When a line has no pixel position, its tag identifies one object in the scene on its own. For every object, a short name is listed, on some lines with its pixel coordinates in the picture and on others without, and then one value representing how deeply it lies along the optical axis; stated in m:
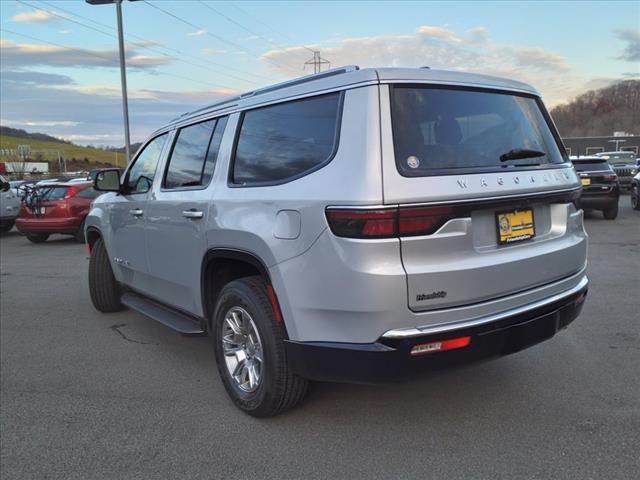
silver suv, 2.57
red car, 12.12
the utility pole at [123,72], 21.89
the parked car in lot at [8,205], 14.35
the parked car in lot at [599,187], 13.09
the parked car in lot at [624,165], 21.22
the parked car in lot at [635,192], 15.32
